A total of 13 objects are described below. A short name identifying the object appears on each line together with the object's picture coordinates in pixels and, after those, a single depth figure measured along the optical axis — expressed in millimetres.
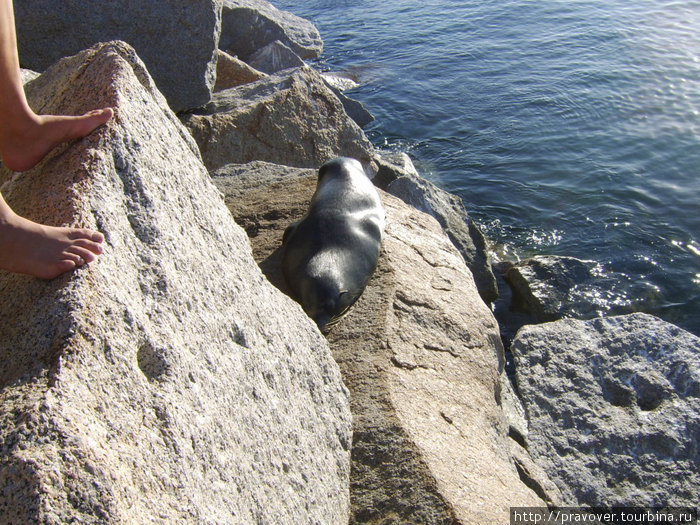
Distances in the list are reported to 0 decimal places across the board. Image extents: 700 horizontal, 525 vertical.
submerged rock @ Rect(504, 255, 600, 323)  6320
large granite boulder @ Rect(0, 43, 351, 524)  1534
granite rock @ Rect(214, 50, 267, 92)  8102
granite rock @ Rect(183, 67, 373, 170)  5863
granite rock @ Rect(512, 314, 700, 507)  4184
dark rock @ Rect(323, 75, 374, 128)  10297
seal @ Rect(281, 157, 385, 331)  4305
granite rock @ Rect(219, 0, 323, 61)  11539
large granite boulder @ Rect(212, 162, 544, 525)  2736
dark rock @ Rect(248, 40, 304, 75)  10648
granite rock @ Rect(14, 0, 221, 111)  5625
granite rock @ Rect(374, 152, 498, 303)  6441
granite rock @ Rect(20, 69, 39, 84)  4512
